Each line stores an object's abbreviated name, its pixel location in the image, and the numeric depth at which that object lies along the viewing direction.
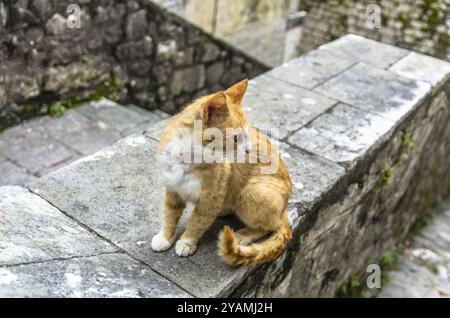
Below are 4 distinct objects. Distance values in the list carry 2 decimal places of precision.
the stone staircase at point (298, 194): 1.90
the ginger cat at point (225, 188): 1.83
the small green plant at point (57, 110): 4.57
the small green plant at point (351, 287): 3.67
